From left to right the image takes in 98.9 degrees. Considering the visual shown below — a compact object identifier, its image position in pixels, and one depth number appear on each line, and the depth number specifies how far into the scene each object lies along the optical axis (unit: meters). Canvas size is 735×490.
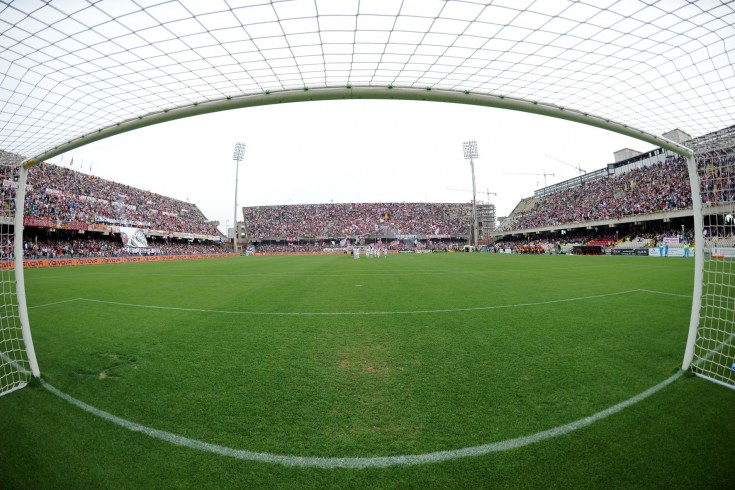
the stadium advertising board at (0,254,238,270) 28.97
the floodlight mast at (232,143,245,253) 59.56
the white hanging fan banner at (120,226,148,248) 45.12
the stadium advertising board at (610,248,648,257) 32.25
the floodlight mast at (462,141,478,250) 61.32
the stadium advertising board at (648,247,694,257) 28.44
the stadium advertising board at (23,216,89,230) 31.66
